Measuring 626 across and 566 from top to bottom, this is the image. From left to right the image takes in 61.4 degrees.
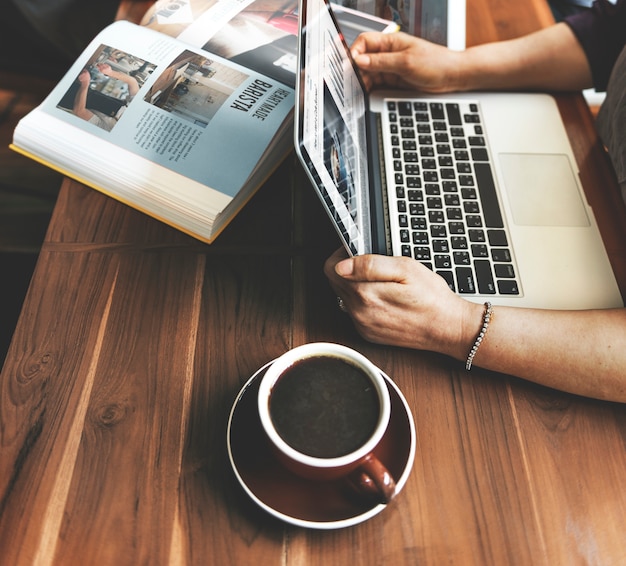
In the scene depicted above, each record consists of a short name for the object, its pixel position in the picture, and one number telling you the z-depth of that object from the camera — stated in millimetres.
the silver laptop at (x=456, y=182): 610
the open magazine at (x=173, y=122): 706
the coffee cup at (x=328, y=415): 445
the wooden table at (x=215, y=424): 503
